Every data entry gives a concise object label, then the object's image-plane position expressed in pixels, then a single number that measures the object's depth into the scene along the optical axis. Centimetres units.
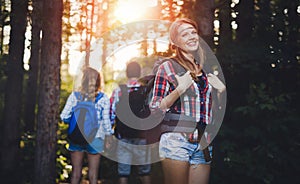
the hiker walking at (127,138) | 679
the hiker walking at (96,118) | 586
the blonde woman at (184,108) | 331
